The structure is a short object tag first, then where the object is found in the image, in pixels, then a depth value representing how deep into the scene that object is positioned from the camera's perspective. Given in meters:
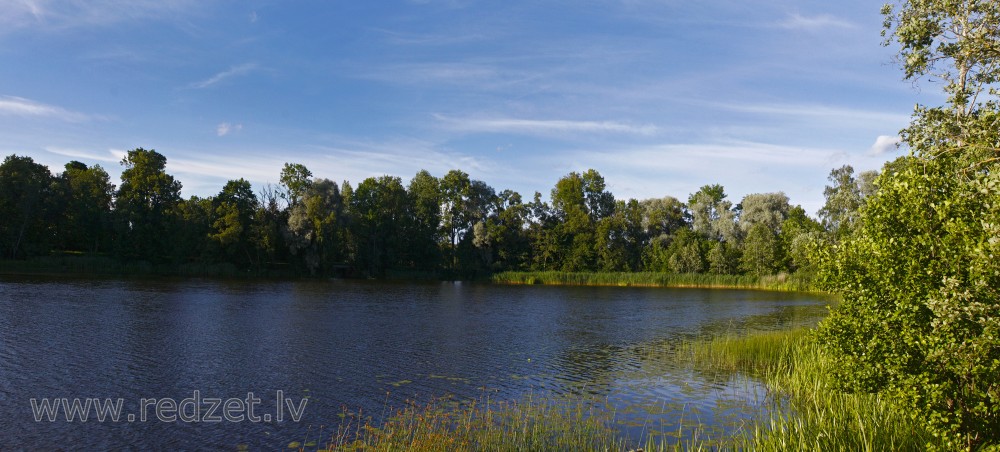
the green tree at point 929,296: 7.21
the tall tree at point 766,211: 90.75
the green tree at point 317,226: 79.62
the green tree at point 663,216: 102.00
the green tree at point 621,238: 95.62
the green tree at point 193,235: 76.94
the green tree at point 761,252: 81.62
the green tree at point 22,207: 69.62
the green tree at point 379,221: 88.06
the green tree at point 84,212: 76.75
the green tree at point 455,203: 98.44
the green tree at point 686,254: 87.75
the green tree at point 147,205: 76.88
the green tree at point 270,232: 78.44
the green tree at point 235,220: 76.12
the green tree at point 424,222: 93.31
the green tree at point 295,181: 83.50
